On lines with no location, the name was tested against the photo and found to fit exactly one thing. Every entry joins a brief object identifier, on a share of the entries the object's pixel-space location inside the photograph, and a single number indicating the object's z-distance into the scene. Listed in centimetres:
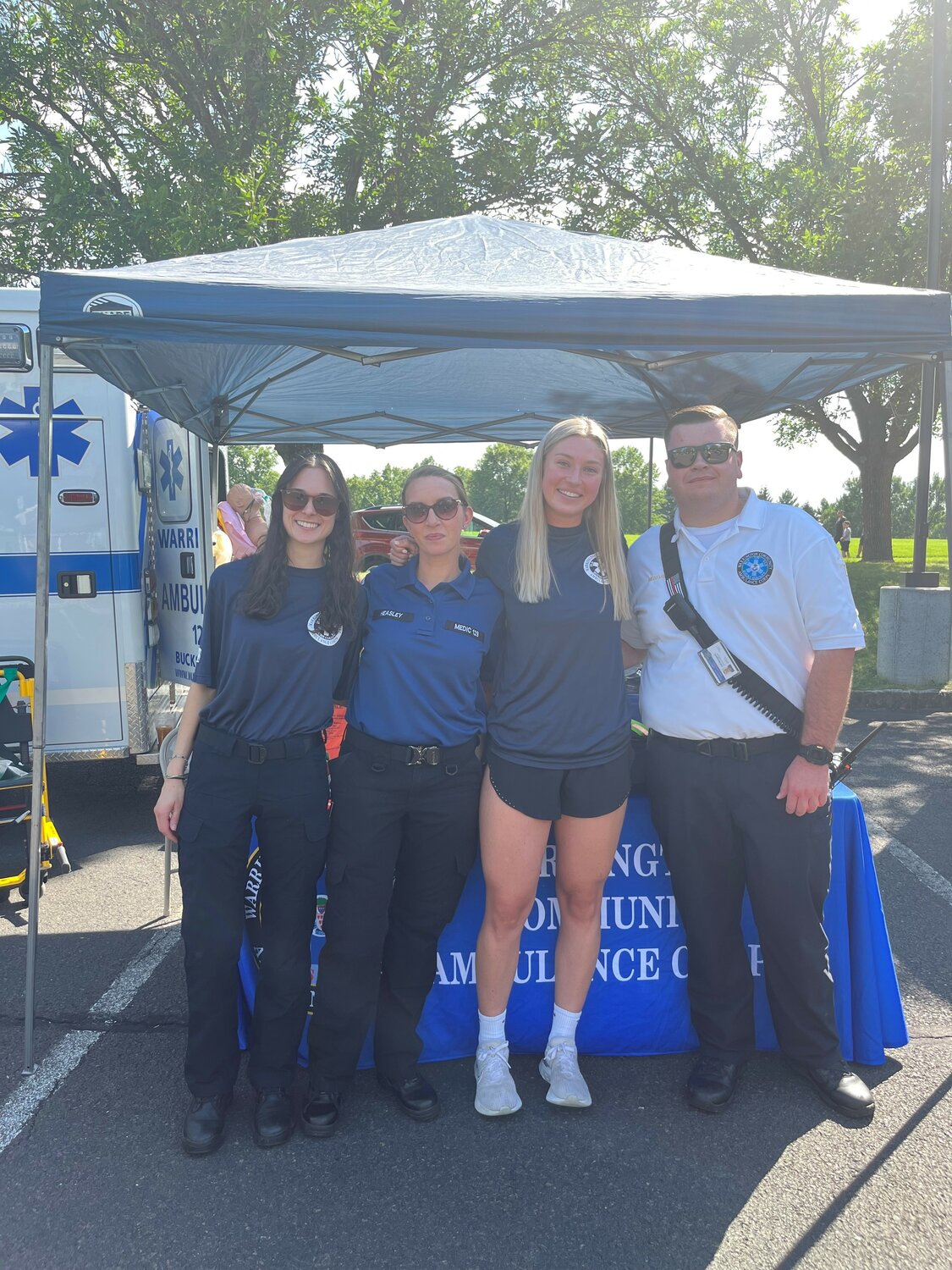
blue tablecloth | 300
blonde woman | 262
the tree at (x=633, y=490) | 7996
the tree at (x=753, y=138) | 1328
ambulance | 499
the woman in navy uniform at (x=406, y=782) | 261
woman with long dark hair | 256
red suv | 1526
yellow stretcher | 445
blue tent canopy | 272
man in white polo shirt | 271
